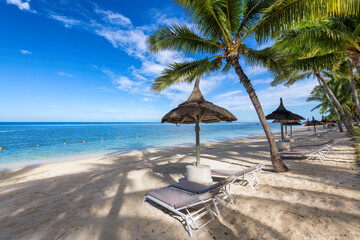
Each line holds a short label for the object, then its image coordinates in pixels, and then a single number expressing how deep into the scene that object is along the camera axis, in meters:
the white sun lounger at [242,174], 4.13
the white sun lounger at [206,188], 3.10
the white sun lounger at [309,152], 6.61
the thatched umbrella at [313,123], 19.93
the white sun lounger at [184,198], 2.71
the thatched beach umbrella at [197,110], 4.03
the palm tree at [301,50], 5.94
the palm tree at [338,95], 20.93
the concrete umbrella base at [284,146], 9.33
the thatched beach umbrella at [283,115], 8.84
